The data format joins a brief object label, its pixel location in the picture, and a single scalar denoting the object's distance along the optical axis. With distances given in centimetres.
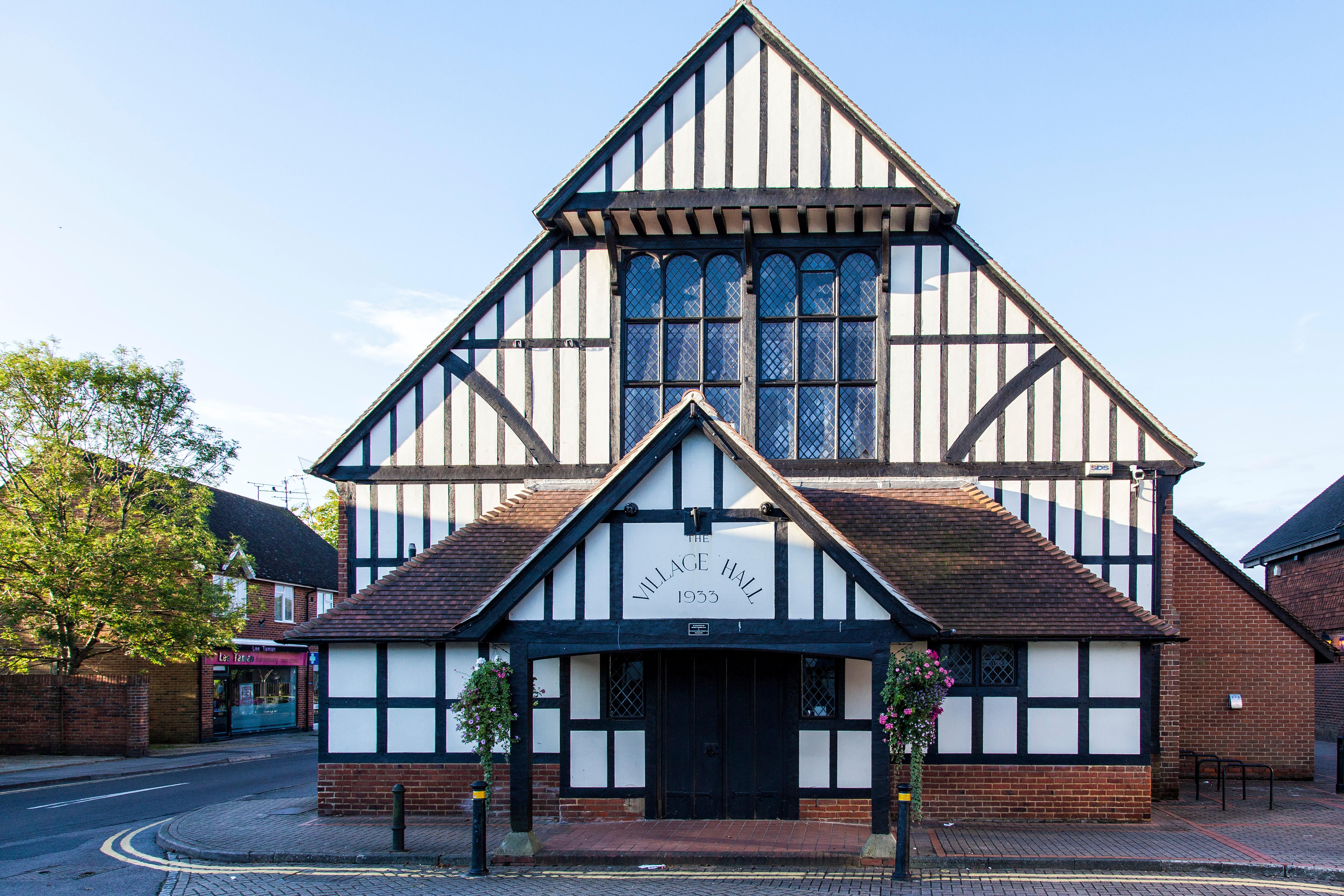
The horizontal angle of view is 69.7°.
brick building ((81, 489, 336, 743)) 2912
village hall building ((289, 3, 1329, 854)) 1321
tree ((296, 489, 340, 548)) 5716
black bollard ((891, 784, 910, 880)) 1040
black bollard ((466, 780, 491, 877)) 1075
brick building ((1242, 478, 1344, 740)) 2758
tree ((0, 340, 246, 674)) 2352
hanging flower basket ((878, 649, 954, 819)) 1116
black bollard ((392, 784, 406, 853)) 1149
